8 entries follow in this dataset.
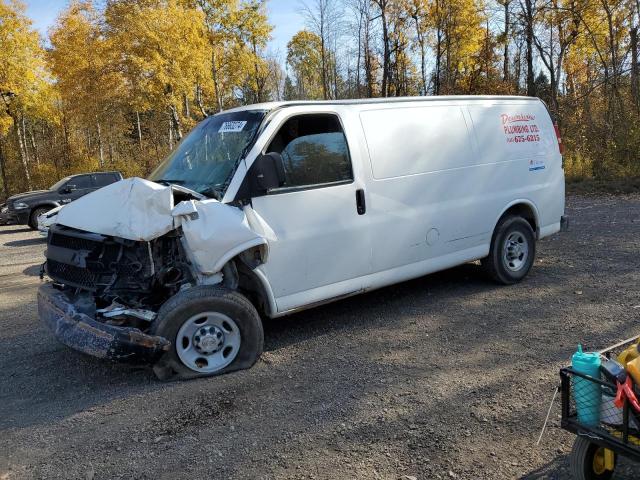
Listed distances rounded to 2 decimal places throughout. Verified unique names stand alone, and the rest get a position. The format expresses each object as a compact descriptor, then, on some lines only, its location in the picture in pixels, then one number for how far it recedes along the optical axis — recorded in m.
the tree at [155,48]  23.94
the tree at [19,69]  24.55
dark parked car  16.58
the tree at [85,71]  24.94
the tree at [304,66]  53.91
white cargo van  4.04
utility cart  2.34
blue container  2.47
